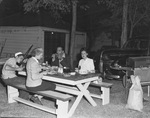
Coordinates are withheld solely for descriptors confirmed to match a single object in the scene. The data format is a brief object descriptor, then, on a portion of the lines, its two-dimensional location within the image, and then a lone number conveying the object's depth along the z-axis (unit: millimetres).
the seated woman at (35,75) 4388
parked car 7090
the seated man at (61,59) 6531
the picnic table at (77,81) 4309
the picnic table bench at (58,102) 4078
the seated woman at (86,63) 5555
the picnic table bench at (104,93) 5113
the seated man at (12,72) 5329
